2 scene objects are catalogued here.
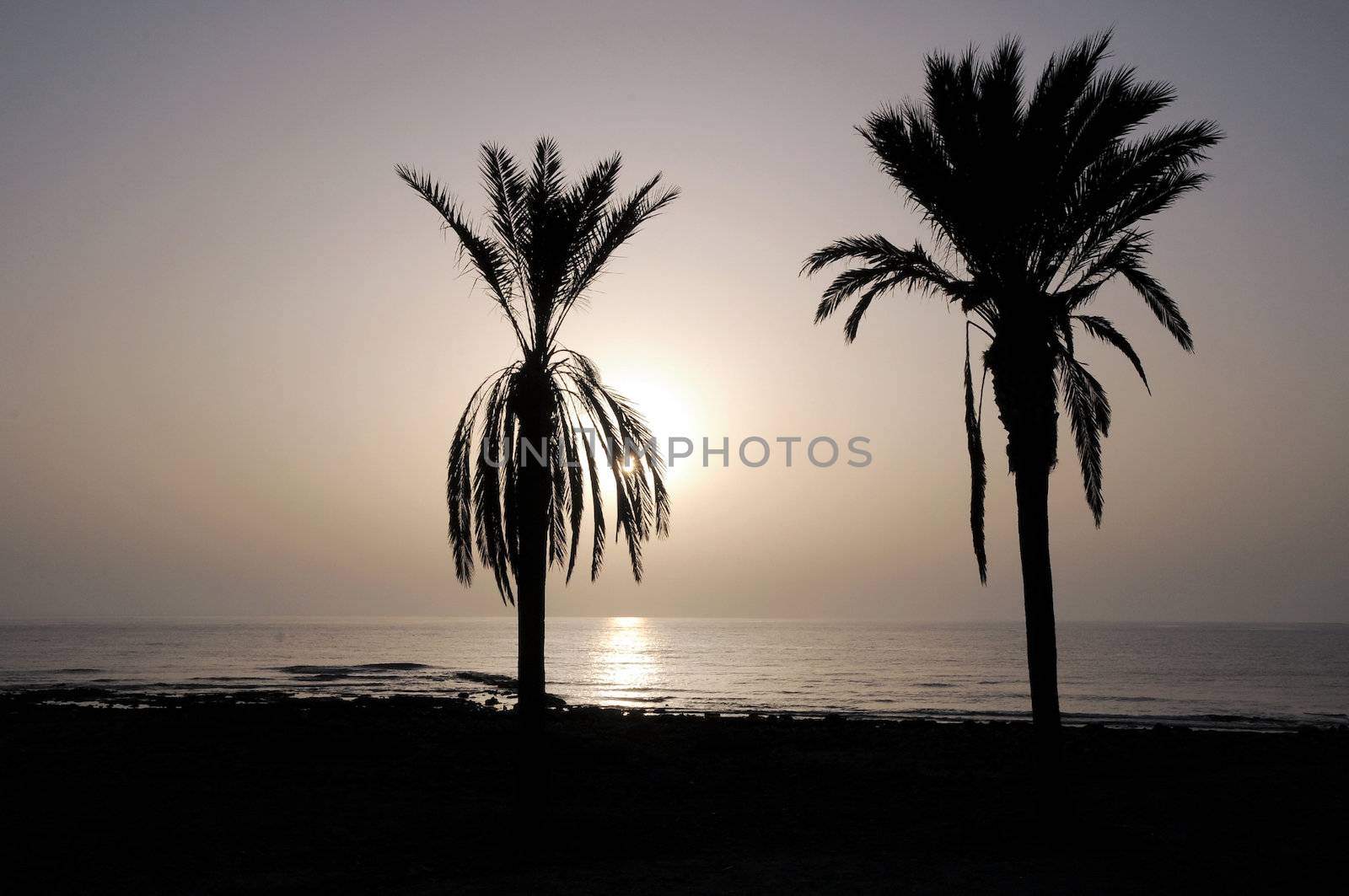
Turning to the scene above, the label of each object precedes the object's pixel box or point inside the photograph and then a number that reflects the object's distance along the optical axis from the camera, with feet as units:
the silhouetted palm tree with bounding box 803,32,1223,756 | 41.14
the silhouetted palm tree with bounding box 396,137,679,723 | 41.81
